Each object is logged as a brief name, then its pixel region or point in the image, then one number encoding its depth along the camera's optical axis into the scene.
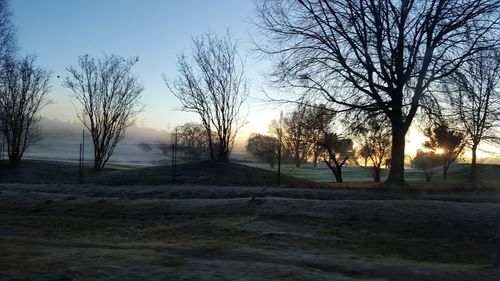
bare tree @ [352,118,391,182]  26.68
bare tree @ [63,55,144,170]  40.50
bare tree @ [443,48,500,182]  23.36
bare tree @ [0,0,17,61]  29.95
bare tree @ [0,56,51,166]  41.09
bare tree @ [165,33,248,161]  32.28
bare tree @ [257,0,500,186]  22.98
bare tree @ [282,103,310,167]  26.30
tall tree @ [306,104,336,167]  26.09
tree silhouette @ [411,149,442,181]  60.22
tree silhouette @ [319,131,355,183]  29.15
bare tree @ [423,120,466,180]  26.82
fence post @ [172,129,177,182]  25.60
